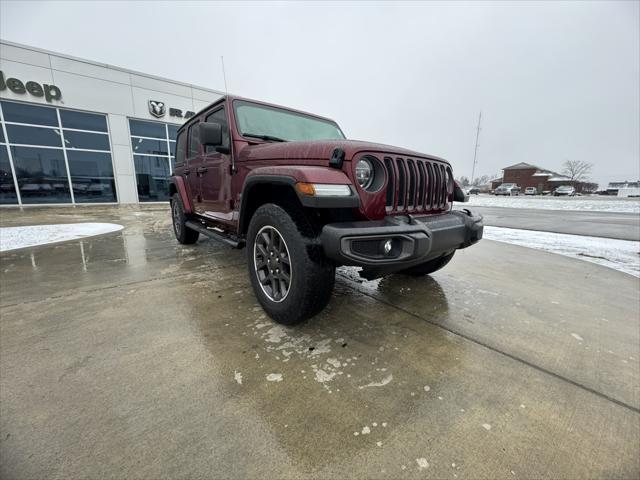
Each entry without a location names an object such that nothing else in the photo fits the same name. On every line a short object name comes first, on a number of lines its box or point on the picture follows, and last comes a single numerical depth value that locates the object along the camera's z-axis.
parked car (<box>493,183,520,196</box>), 48.19
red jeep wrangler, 1.78
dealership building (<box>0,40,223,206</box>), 11.21
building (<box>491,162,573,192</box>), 60.78
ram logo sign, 14.01
